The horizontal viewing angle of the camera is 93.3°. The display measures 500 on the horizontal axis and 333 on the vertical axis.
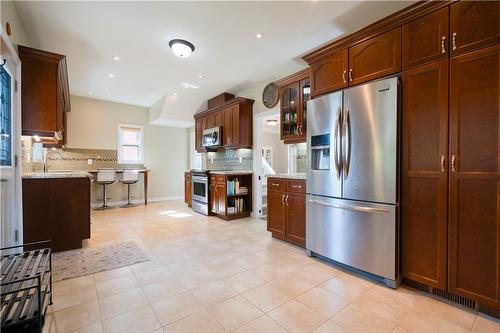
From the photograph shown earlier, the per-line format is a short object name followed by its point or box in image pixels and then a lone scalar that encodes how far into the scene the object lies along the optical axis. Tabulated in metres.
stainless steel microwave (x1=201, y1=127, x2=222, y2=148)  5.38
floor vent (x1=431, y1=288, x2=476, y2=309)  1.82
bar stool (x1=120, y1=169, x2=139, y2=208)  6.00
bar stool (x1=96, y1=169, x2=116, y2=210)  5.61
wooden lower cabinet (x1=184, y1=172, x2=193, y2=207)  6.04
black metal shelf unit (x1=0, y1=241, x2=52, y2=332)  1.21
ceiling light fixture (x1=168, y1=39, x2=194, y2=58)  3.14
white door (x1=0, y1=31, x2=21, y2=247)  2.14
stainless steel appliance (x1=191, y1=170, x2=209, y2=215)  5.19
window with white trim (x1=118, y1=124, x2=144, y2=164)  6.59
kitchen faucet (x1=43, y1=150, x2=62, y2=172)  4.49
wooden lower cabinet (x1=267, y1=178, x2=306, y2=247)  3.06
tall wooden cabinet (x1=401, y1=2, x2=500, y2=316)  1.68
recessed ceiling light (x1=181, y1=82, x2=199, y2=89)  5.00
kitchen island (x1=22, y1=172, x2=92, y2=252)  2.78
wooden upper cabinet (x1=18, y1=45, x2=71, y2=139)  2.62
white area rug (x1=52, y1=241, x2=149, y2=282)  2.43
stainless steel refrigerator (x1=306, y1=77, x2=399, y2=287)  2.11
